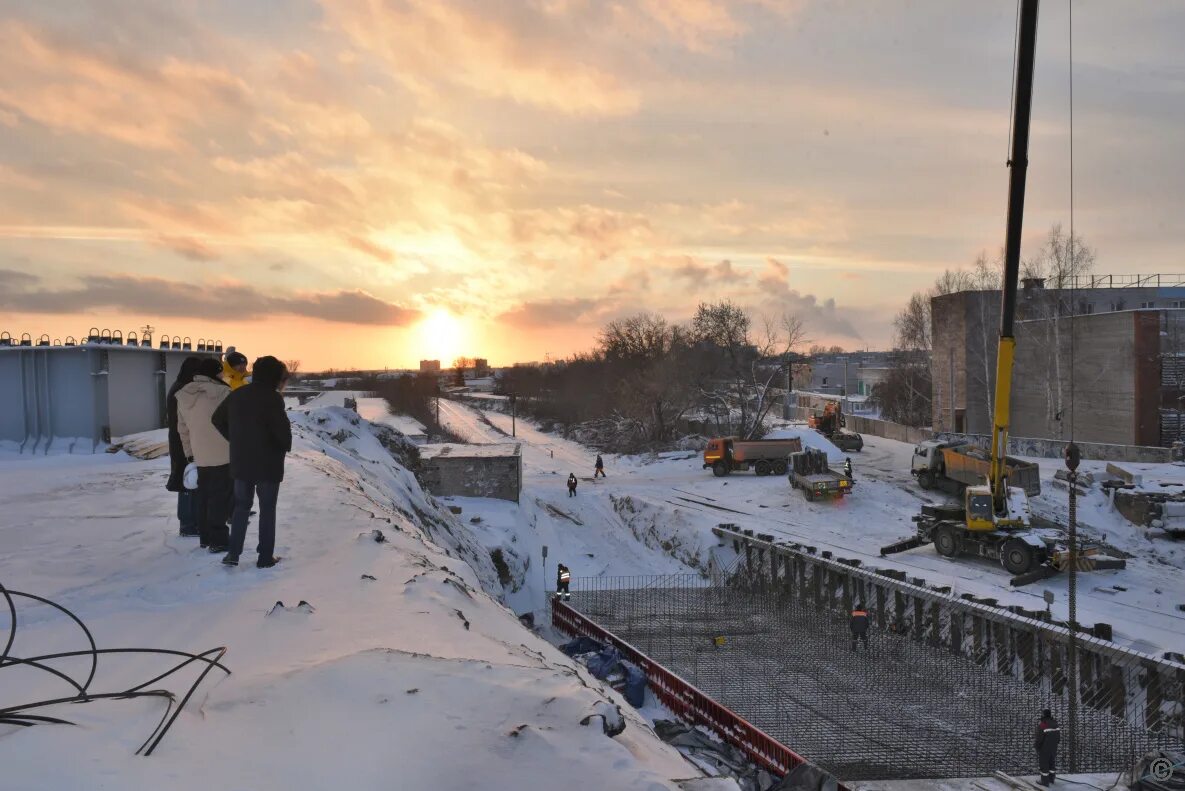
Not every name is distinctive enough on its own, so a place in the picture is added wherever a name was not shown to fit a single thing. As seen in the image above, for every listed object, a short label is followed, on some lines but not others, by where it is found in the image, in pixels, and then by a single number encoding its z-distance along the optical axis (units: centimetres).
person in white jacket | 706
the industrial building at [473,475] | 2948
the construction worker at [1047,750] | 1078
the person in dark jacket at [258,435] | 654
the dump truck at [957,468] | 2620
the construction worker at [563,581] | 2006
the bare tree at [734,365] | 5156
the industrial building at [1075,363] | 3519
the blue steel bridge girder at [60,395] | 1722
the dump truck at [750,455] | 3672
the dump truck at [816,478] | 2892
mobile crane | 1744
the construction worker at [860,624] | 1670
